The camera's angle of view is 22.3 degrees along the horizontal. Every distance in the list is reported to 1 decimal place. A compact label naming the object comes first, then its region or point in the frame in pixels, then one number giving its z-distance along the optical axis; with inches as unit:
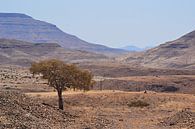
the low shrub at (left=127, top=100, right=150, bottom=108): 2143.7
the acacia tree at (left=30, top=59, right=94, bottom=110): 1836.9
